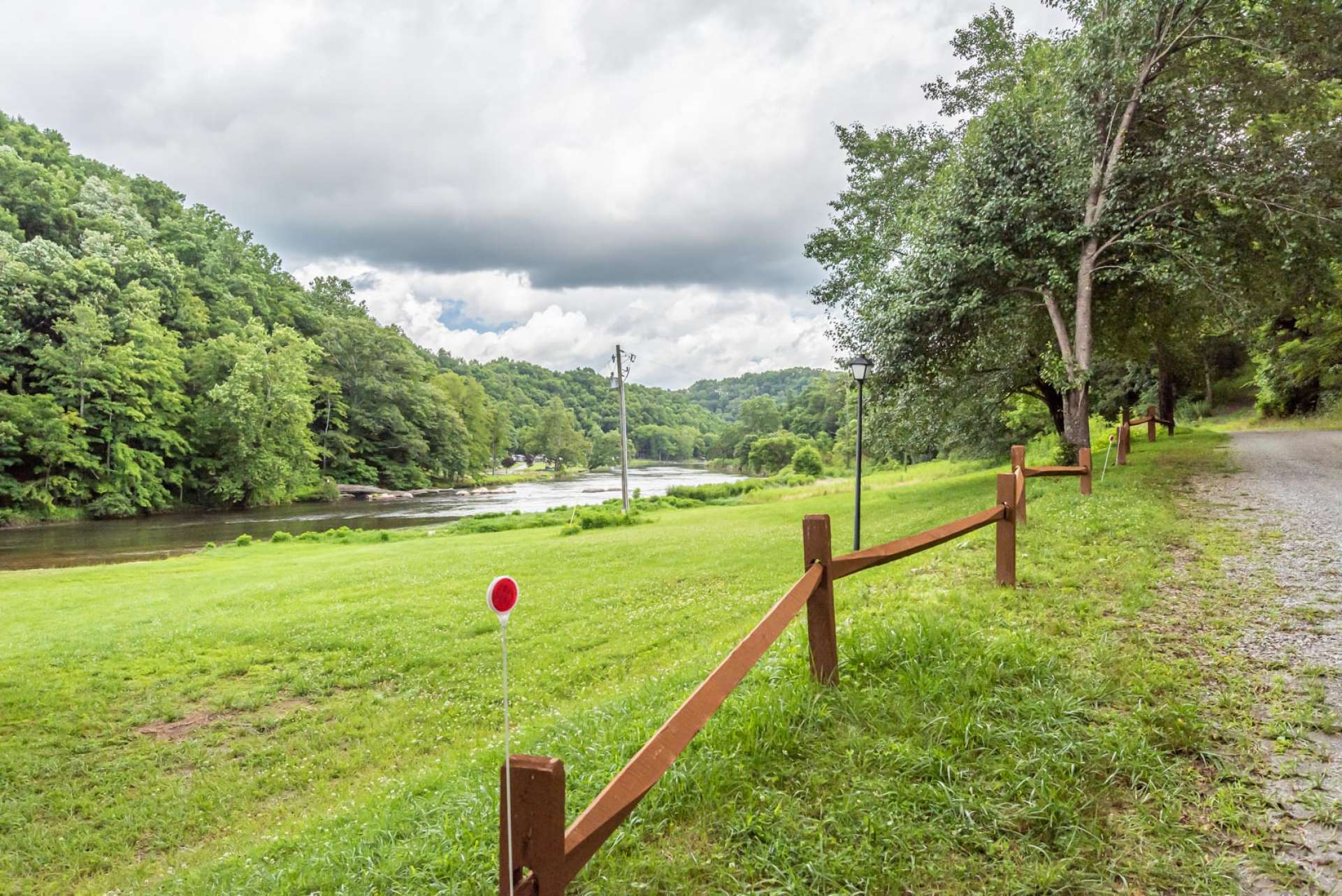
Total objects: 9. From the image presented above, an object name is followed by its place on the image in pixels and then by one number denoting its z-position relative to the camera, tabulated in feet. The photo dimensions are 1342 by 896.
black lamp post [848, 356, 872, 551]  39.75
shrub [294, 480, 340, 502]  145.69
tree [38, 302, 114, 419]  105.70
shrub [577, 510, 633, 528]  75.72
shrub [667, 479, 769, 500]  116.37
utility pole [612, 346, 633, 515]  90.38
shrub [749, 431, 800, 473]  246.06
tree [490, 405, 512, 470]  254.27
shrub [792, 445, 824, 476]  185.88
